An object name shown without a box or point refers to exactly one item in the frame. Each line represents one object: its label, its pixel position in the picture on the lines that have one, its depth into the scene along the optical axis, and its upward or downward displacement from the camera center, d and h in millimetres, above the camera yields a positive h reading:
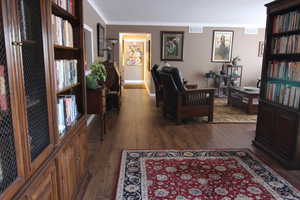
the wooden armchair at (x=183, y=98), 3996 -557
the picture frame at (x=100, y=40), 5094 +697
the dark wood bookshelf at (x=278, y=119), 2480 -610
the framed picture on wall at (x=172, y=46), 6902 +758
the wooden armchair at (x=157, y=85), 5258 -386
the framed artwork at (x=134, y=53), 10648 +777
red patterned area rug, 2004 -1140
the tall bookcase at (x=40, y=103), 888 -190
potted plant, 3113 -126
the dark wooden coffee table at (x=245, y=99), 4969 -702
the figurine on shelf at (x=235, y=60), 6980 +329
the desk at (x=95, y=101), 3146 -482
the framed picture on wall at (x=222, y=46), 7090 +793
